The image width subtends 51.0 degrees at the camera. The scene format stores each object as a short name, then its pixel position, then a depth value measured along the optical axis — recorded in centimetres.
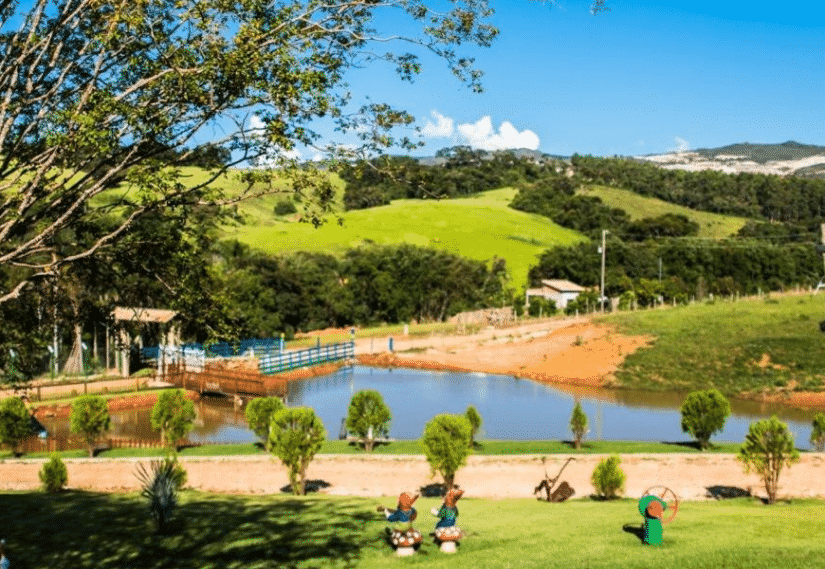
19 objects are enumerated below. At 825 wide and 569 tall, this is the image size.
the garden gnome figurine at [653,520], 1325
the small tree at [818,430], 2353
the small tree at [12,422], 2352
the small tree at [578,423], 2339
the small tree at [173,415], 2411
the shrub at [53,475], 2061
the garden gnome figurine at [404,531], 1320
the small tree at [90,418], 2358
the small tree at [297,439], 1997
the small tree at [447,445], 1966
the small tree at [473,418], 2459
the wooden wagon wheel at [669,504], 1433
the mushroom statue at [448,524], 1329
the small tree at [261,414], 2439
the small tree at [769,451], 1861
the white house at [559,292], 8706
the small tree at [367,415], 2358
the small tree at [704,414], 2350
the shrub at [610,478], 1905
